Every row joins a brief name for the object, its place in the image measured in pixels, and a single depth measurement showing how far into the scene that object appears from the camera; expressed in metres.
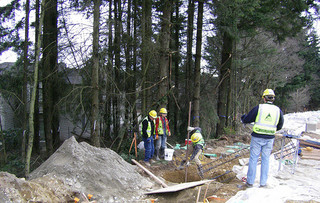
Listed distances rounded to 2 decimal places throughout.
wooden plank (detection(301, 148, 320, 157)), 7.59
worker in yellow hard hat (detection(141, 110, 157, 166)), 7.22
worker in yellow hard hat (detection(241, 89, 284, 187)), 4.82
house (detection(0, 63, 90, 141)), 16.86
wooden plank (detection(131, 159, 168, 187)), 5.43
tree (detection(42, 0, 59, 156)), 9.84
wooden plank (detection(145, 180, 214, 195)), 4.21
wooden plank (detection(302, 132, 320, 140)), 10.44
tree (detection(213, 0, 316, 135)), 9.88
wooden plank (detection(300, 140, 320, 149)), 7.70
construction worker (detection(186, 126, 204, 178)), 6.45
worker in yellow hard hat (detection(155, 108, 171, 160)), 7.73
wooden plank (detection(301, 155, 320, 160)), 7.20
